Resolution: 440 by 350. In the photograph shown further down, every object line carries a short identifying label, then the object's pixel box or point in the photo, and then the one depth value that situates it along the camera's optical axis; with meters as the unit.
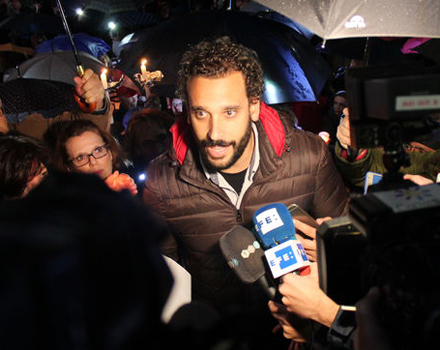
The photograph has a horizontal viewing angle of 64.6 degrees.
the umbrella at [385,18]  1.94
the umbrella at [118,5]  7.50
